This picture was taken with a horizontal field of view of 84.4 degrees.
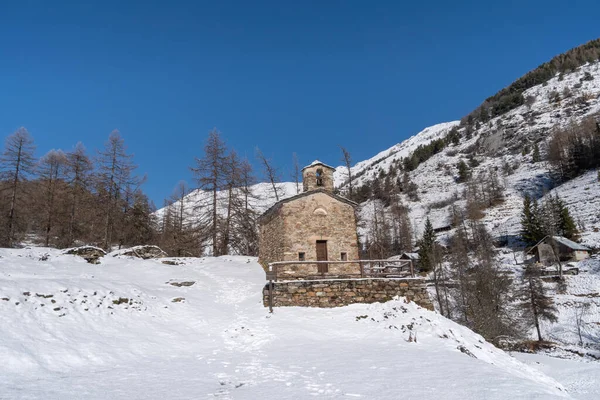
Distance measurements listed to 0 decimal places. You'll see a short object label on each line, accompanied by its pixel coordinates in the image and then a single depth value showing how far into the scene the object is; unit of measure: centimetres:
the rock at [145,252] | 2141
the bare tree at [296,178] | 3227
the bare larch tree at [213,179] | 2677
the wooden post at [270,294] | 1396
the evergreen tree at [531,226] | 4722
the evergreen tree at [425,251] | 4565
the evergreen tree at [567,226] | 4572
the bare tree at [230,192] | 2656
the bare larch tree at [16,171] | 2405
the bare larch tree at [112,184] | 2566
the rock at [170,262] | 2071
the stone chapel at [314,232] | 1909
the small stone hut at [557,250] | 4103
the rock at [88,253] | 1826
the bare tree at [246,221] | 2781
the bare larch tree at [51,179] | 2614
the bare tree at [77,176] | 2759
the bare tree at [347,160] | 3141
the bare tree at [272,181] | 3199
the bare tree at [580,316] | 2595
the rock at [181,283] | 1657
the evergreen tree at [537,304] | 2690
